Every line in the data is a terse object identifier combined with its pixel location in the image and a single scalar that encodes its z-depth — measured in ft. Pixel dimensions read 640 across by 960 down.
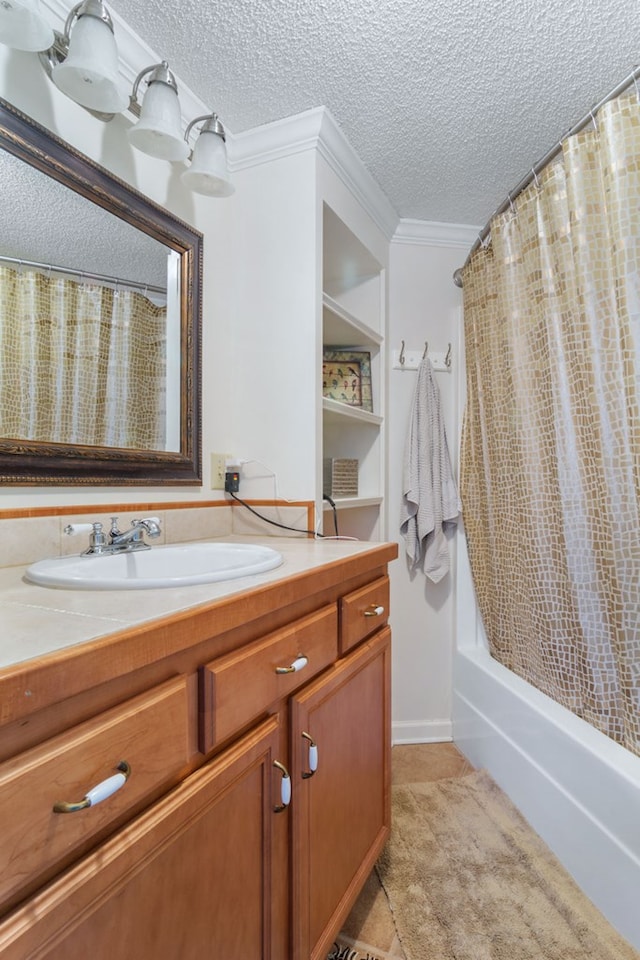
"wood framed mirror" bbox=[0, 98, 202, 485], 3.45
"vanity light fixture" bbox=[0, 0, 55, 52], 3.02
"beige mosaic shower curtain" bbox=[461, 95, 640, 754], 4.12
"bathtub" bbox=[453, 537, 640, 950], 3.98
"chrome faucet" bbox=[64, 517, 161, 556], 3.42
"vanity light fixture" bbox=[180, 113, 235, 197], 4.45
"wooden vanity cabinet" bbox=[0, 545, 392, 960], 1.74
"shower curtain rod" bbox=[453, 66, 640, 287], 3.90
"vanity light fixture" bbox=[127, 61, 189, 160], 3.88
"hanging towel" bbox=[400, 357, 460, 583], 7.00
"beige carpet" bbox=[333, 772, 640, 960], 3.83
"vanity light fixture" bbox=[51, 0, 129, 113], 3.36
